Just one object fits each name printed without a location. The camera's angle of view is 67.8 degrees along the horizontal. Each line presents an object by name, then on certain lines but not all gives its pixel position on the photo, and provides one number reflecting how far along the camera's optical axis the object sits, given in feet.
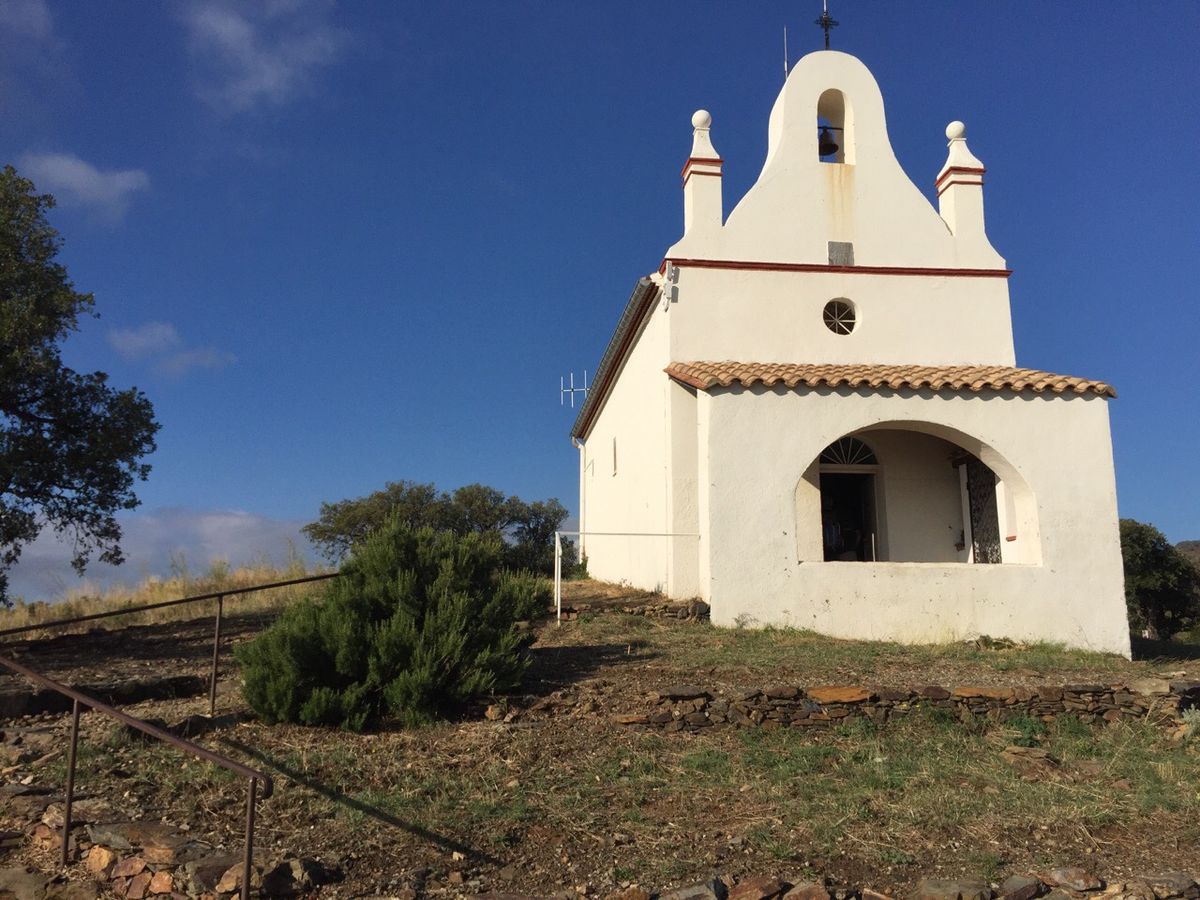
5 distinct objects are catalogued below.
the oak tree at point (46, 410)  41.52
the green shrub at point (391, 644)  23.18
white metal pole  39.04
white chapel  38.19
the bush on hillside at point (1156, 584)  98.43
